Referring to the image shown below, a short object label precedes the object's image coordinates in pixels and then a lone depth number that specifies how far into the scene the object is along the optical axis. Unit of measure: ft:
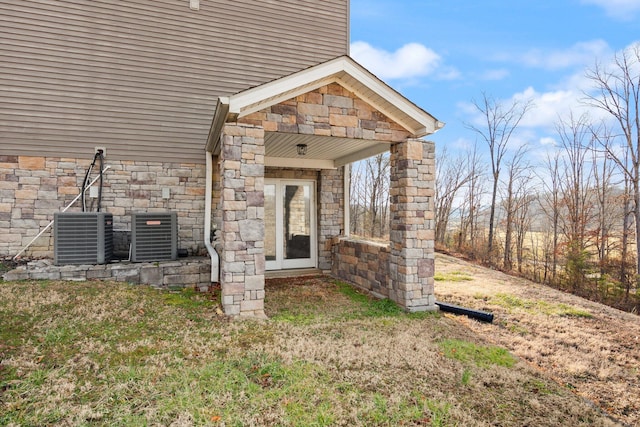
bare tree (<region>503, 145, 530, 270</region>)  40.72
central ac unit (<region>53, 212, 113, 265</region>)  17.72
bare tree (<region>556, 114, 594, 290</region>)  33.63
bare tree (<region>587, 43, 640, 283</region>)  31.04
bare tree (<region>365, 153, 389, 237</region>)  51.65
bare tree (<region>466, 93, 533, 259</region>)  41.09
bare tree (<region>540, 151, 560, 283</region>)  36.76
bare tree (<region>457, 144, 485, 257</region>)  43.93
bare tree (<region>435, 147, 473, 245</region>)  46.93
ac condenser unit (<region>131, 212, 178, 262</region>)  19.07
